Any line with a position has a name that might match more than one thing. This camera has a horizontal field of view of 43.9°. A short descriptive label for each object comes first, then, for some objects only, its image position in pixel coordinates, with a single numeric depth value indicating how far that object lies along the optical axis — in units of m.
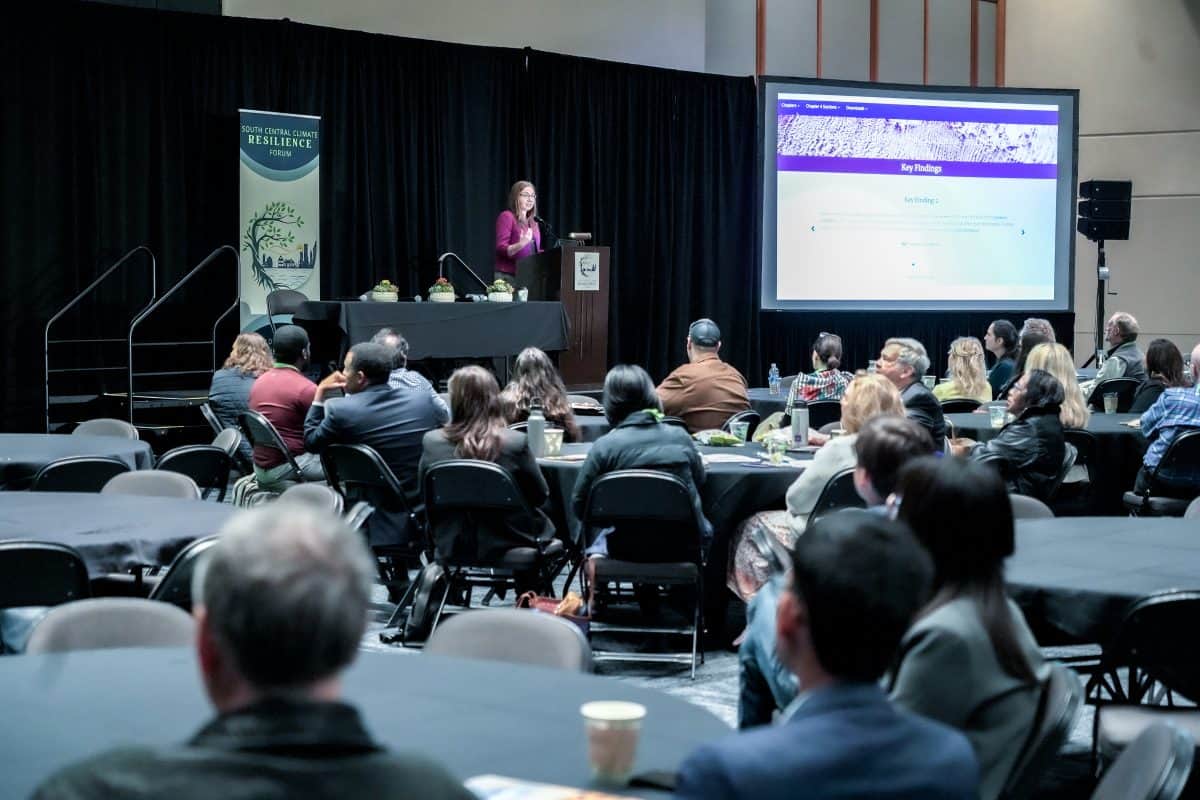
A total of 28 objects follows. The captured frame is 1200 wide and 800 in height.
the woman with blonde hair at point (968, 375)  9.41
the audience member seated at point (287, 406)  7.13
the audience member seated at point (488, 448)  5.68
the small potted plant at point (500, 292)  10.89
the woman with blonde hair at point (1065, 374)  7.51
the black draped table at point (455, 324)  9.86
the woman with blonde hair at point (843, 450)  5.29
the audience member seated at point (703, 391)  8.02
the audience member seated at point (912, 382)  6.51
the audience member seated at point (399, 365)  7.30
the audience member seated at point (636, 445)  5.57
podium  11.55
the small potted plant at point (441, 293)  10.60
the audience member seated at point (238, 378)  8.22
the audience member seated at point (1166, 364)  8.25
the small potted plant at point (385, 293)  10.33
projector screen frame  13.30
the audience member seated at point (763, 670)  2.81
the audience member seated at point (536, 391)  6.89
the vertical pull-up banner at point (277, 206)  11.00
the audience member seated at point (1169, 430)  7.18
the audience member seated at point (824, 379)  8.71
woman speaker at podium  11.80
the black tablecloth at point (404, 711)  2.20
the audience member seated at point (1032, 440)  6.75
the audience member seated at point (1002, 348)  10.55
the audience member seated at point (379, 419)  6.33
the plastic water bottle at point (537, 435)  6.34
